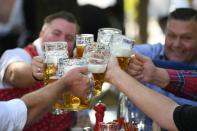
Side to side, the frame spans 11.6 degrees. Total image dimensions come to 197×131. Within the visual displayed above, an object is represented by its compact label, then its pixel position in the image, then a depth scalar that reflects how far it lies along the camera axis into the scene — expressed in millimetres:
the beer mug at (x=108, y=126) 4132
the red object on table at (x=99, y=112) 4427
